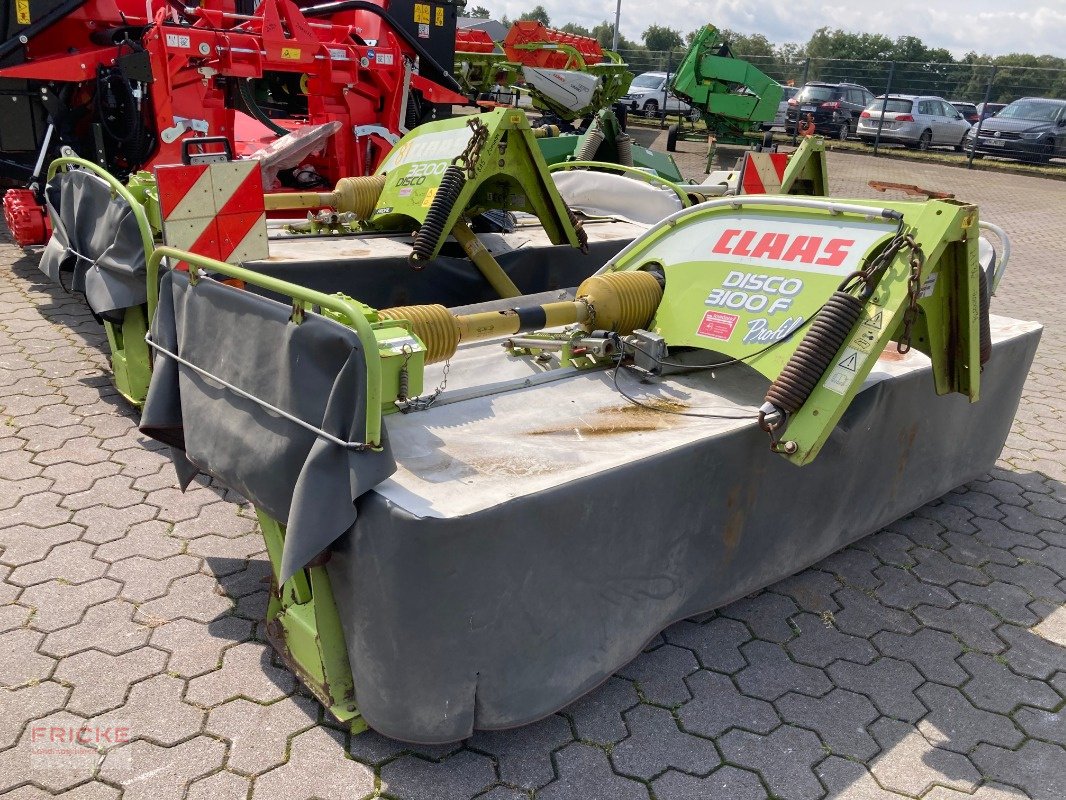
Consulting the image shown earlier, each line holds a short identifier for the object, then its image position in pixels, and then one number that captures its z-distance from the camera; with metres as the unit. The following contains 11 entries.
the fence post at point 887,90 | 20.86
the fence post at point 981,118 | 19.09
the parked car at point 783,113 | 23.08
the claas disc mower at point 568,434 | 2.19
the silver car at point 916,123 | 20.94
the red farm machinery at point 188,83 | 5.52
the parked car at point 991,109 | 20.12
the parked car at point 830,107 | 22.19
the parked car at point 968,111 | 22.66
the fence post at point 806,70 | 23.80
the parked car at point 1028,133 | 19.02
